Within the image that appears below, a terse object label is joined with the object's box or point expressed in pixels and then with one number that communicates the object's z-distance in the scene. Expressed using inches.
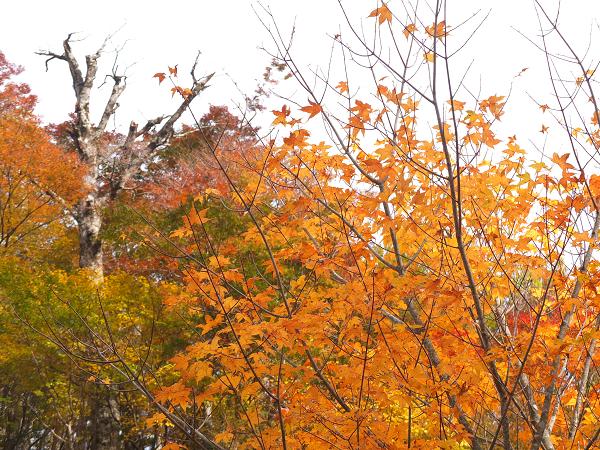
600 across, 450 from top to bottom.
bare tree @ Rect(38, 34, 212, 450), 554.6
